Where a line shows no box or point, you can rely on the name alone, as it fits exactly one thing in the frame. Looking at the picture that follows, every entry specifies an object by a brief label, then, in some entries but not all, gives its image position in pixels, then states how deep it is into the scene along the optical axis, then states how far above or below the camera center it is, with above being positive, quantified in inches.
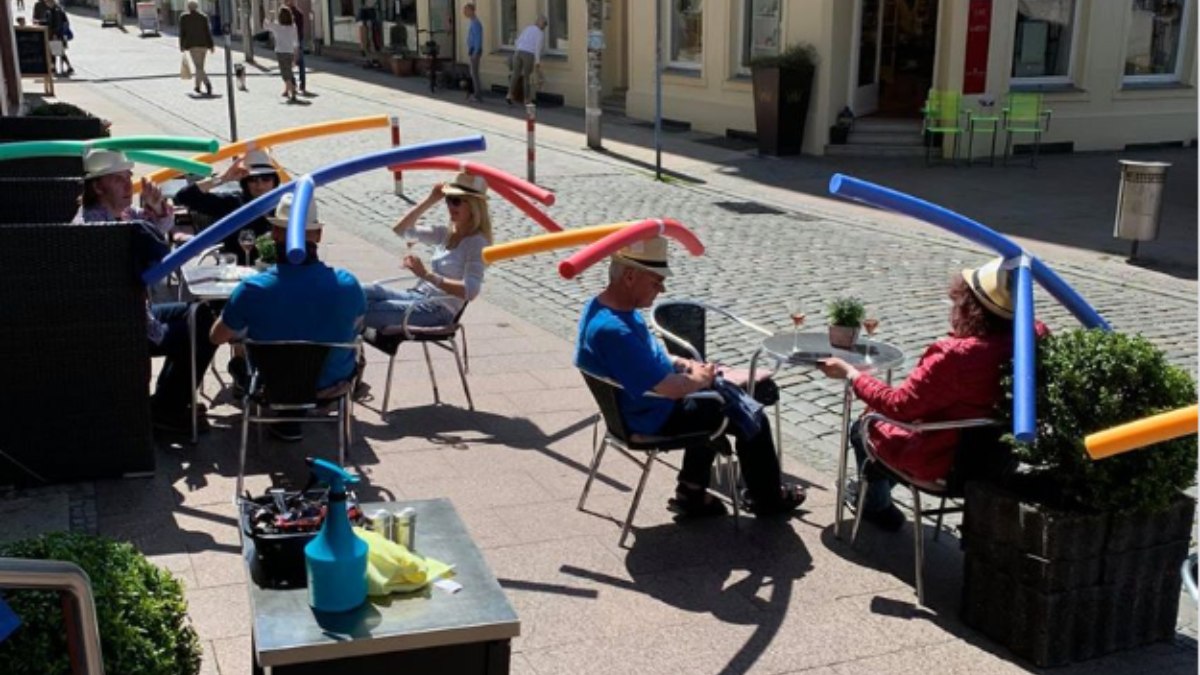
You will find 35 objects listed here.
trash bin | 458.3 -60.4
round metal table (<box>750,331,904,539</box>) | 220.1 -58.1
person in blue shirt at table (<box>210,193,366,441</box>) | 229.9 -50.6
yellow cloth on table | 129.0 -55.4
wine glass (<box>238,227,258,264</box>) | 305.3 -51.8
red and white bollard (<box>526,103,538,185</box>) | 601.6 -53.7
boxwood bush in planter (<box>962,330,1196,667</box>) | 172.1 -66.8
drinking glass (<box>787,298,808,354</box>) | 227.6 -57.1
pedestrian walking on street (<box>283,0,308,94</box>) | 1015.6 -10.9
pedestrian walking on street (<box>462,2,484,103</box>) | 1016.2 -13.4
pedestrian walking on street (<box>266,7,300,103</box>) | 976.3 -18.1
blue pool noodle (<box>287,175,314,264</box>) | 185.3 -29.5
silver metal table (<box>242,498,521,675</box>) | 121.0 -58.6
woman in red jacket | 189.2 -52.1
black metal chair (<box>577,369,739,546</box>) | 214.8 -69.2
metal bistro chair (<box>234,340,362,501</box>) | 229.1 -65.9
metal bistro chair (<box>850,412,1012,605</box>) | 191.8 -65.8
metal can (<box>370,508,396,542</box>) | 139.1 -54.4
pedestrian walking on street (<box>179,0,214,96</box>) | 999.6 -10.6
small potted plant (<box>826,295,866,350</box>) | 229.6 -52.7
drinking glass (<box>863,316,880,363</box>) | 225.5 -53.4
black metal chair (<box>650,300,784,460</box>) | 243.4 -60.8
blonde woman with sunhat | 284.4 -55.7
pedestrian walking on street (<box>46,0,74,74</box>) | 1180.5 -7.8
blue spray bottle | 123.8 -52.0
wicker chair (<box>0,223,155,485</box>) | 220.4 -58.6
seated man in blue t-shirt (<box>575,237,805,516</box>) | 209.2 -55.9
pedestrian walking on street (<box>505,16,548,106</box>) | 963.3 -21.9
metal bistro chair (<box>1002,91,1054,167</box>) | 701.9 -45.8
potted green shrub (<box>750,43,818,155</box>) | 711.7 -37.0
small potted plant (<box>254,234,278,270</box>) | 275.1 -48.9
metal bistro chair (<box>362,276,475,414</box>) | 283.1 -68.6
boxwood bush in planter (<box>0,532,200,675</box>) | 109.3 -53.5
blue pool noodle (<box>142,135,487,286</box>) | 223.1 -31.8
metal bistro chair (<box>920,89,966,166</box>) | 697.0 -43.6
